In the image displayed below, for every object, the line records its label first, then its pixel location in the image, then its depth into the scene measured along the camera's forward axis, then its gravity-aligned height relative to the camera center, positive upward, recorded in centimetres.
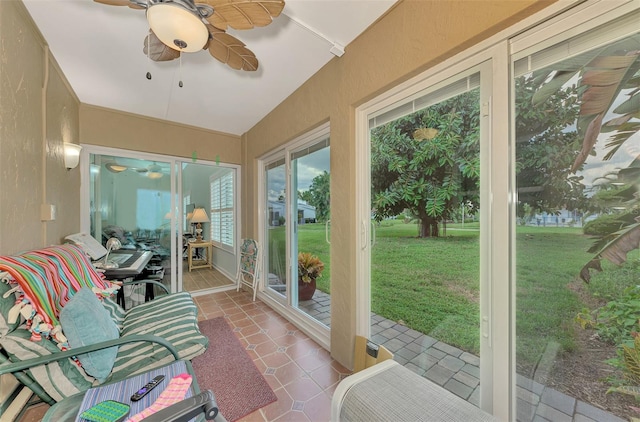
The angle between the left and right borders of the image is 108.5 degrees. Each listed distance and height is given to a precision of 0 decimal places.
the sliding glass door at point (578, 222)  89 -5
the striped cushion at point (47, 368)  101 -72
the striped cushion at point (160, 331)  133 -83
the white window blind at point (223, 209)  423 +6
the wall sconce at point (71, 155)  235 +59
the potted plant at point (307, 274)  278 -76
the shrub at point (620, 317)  87 -42
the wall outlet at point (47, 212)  182 +1
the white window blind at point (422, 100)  133 +75
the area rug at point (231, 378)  158 -132
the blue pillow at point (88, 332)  114 -62
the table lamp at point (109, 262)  224 -51
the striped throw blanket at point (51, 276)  113 -38
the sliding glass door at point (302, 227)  255 -19
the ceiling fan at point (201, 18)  104 +100
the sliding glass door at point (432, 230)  128 -13
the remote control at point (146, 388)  104 -83
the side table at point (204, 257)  416 -84
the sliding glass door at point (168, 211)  316 +2
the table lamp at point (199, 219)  400 -12
